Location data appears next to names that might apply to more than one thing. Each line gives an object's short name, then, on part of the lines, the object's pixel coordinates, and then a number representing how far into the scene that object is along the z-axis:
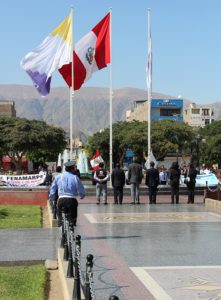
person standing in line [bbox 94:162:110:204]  23.50
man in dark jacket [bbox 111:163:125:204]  23.85
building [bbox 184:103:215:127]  157.62
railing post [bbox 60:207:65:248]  9.78
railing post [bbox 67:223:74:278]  7.80
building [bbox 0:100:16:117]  117.97
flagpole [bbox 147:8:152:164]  30.45
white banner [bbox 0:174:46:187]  33.28
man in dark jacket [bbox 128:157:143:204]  23.53
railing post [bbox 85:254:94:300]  5.09
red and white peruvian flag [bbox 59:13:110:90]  28.67
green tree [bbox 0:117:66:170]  66.69
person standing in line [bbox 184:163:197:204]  24.52
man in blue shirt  11.85
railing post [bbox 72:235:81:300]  6.31
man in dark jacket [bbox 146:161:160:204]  23.88
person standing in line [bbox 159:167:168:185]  39.62
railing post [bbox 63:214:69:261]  9.10
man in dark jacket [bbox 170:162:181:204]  24.25
